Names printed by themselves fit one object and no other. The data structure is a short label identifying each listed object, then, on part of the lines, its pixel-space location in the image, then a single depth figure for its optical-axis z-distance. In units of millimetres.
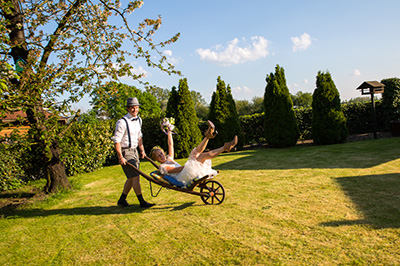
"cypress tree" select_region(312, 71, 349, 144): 12047
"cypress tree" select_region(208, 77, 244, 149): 12836
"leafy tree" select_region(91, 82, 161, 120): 6656
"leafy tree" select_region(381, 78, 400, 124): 14028
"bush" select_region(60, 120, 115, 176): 9336
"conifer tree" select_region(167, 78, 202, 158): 12094
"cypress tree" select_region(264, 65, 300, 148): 12352
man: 5246
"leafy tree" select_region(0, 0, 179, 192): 6414
